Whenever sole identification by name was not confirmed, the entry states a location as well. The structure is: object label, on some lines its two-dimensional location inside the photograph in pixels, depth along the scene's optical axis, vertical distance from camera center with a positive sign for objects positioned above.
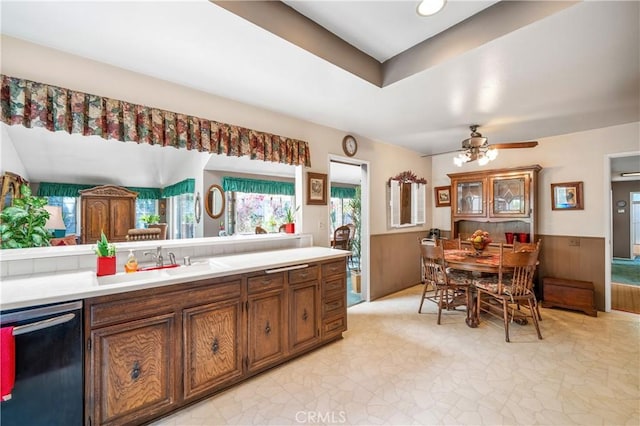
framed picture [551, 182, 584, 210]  3.78 +0.22
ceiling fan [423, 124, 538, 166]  3.20 +0.75
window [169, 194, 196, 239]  5.58 -0.04
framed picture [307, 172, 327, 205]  3.32 +0.32
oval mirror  5.18 +0.25
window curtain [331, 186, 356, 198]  7.95 +0.64
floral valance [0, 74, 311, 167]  1.71 +0.72
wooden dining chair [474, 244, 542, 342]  2.77 -0.80
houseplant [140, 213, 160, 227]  5.31 -0.09
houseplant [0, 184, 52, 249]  1.98 -0.05
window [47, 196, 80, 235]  5.05 +0.11
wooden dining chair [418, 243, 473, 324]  3.23 -0.82
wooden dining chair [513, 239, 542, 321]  3.73 -0.48
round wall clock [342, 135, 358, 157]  3.71 +0.95
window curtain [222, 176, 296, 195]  5.61 +0.63
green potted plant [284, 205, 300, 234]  3.23 -0.09
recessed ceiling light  1.59 +1.24
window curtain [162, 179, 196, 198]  5.38 +0.56
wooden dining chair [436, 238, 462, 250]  3.95 -0.48
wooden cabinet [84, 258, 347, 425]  1.54 -0.86
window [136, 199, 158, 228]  6.32 +0.18
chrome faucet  2.18 -0.33
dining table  2.94 -0.59
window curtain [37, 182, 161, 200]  4.96 +0.49
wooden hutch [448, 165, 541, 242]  3.98 +0.17
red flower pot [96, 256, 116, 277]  1.81 -0.34
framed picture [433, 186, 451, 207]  5.04 +0.32
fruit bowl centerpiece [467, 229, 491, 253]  3.36 -0.37
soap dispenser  1.98 -0.37
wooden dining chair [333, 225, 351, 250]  5.82 -0.53
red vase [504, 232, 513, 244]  4.15 -0.39
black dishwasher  1.30 -0.77
